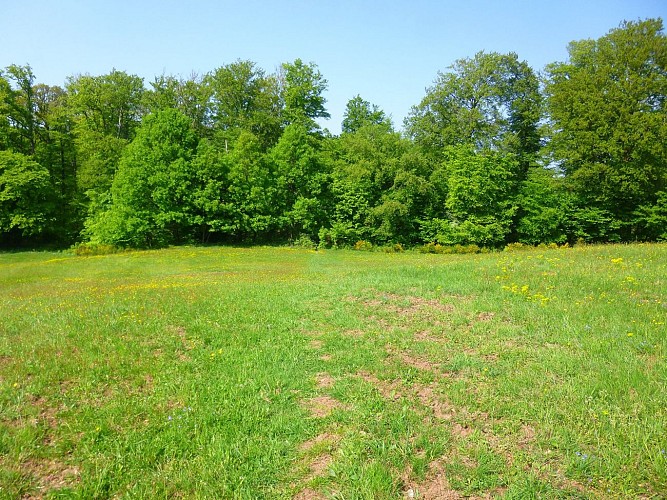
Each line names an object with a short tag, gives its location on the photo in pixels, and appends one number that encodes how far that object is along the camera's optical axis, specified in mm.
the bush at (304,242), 39462
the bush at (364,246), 37656
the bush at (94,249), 34375
